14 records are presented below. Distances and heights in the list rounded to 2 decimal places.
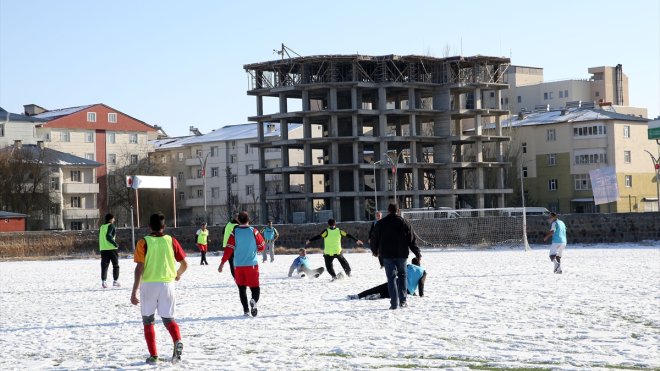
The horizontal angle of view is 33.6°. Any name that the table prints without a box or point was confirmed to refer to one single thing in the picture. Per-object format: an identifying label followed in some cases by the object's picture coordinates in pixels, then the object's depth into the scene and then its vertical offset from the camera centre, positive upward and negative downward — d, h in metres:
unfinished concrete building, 93.19 +7.84
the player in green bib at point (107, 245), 26.52 -0.58
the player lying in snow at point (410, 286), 20.91 -1.41
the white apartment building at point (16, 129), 110.06 +9.70
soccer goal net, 61.94 -1.14
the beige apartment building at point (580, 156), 105.75 +4.98
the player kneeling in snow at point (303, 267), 29.20 -1.42
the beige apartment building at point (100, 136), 116.31 +9.38
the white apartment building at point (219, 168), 121.25 +5.70
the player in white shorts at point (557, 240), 28.39 -0.87
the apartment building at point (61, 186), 102.50 +3.61
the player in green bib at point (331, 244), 26.86 -0.73
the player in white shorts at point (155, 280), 12.87 -0.72
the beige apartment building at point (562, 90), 131.00 +14.12
